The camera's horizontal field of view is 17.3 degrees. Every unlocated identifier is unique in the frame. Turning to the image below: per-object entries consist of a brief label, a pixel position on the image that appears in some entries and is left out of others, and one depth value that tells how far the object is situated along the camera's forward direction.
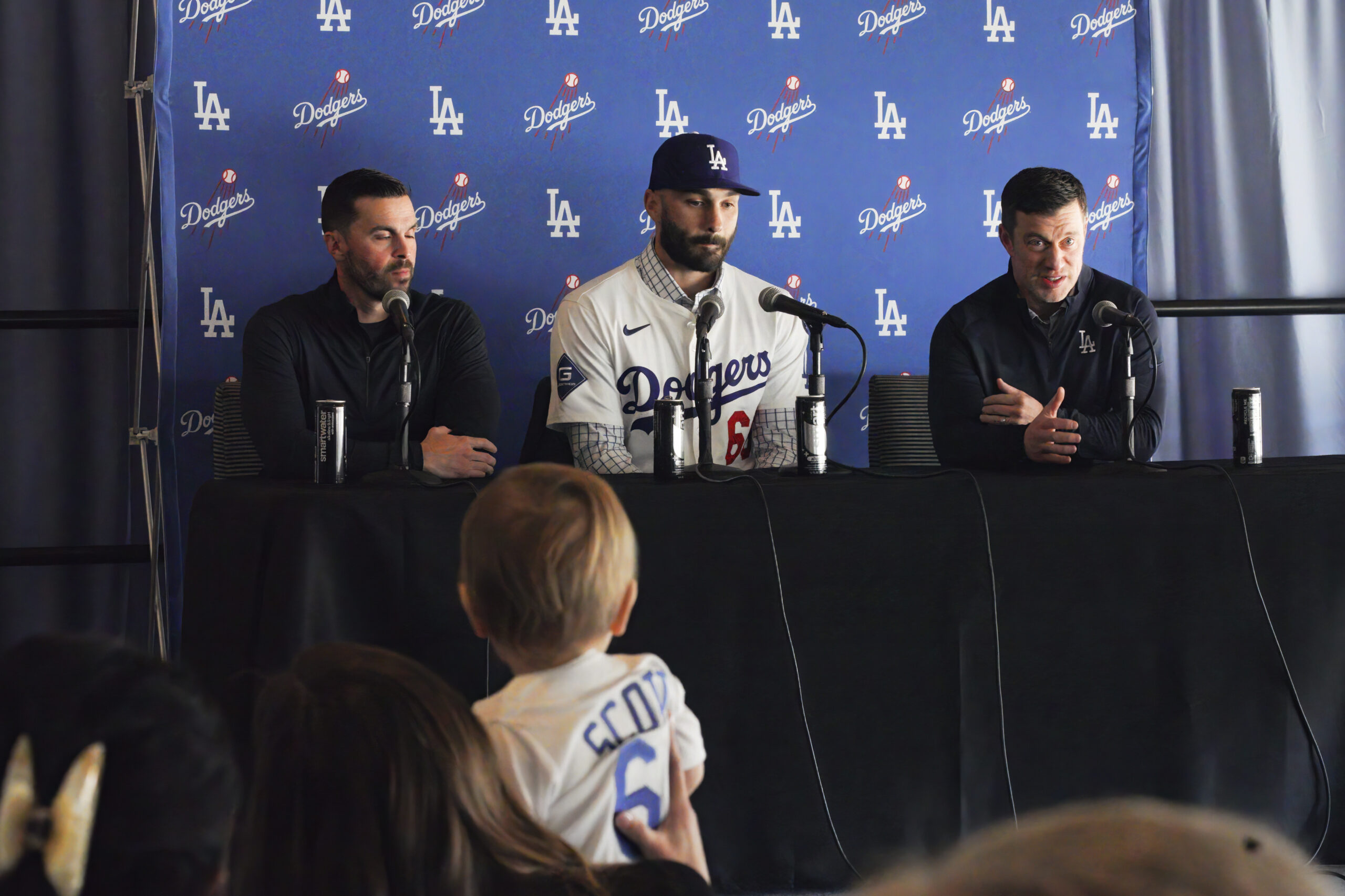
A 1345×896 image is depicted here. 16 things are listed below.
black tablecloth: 8.29
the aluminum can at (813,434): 8.55
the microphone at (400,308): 8.56
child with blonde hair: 7.48
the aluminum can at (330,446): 8.43
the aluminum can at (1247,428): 8.60
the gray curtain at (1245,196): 9.91
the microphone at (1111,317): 8.61
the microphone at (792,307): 8.56
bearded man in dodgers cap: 9.13
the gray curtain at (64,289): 9.36
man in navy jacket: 9.00
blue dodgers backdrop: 9.44
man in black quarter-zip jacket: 9.12
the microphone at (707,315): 8.59
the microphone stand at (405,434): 8.43
